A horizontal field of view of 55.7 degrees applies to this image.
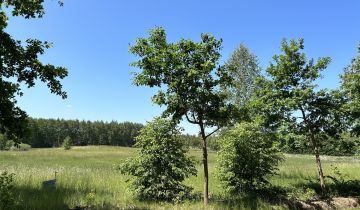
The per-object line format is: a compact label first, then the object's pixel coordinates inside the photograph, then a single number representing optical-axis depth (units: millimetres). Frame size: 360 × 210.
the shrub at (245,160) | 14328
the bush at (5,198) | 8320
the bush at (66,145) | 80062
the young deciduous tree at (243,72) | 37375
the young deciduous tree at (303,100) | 16391
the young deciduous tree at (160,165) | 12867
